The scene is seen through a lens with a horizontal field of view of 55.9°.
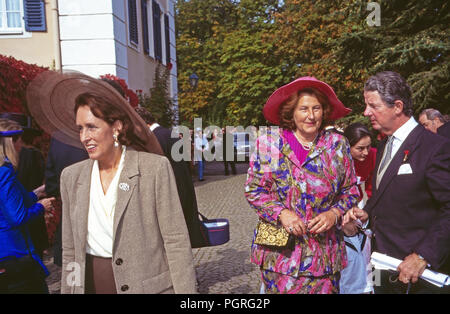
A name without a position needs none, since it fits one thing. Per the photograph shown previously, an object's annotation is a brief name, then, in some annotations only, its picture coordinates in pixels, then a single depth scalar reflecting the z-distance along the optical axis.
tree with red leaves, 6.32
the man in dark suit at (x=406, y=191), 2.22
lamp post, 19.92
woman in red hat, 2.49
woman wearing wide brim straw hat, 2.11
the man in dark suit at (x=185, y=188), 4.22
